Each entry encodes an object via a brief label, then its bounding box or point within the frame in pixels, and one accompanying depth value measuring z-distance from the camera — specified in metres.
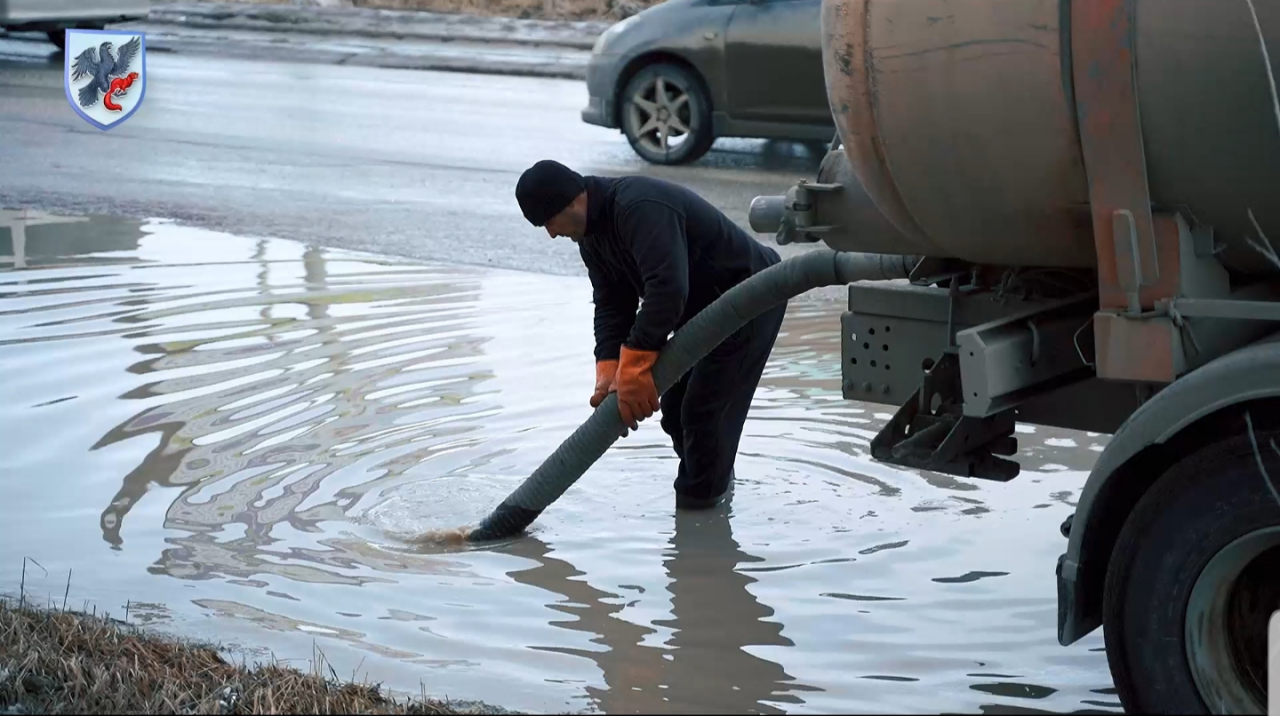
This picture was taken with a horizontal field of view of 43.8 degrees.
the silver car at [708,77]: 12.38
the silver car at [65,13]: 16.44
